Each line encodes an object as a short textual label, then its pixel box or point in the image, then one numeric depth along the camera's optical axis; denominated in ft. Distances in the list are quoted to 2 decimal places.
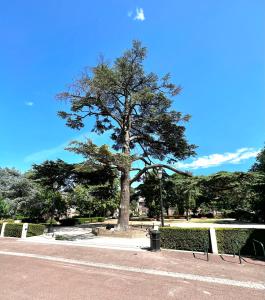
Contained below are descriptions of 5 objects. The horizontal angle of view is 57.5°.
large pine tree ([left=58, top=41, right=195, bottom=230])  63.67
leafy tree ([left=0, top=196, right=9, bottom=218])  114.64
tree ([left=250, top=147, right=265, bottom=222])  88.33
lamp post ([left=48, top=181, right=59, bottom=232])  77.06
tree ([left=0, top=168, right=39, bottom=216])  101.30
